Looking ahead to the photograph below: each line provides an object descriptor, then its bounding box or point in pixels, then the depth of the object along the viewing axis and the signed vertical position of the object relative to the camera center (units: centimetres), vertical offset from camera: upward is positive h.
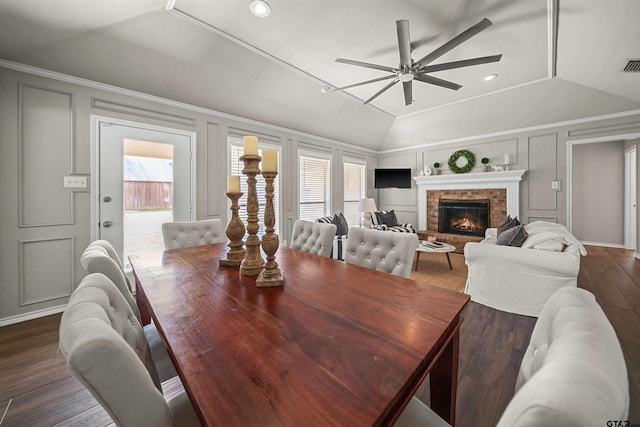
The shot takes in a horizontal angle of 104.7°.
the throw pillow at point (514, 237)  272 -28
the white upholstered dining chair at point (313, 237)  198 -22
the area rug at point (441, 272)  333 -93
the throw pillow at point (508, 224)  347 -18
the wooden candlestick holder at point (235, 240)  153 -18
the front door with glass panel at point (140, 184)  281 +34
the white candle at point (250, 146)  130 +35
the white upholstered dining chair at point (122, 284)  113 -37
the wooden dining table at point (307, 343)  52 -39
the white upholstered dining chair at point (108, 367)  47 -31
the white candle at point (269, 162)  122 +25
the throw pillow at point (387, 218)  545 -14
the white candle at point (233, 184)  158 +18
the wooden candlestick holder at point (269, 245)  118 -16
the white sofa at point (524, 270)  221 -56
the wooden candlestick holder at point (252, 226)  130 -8
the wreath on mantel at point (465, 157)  525 +110
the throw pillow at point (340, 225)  421 -23
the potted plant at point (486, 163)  505 +101
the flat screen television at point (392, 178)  614 +86
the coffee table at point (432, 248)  368 -56
